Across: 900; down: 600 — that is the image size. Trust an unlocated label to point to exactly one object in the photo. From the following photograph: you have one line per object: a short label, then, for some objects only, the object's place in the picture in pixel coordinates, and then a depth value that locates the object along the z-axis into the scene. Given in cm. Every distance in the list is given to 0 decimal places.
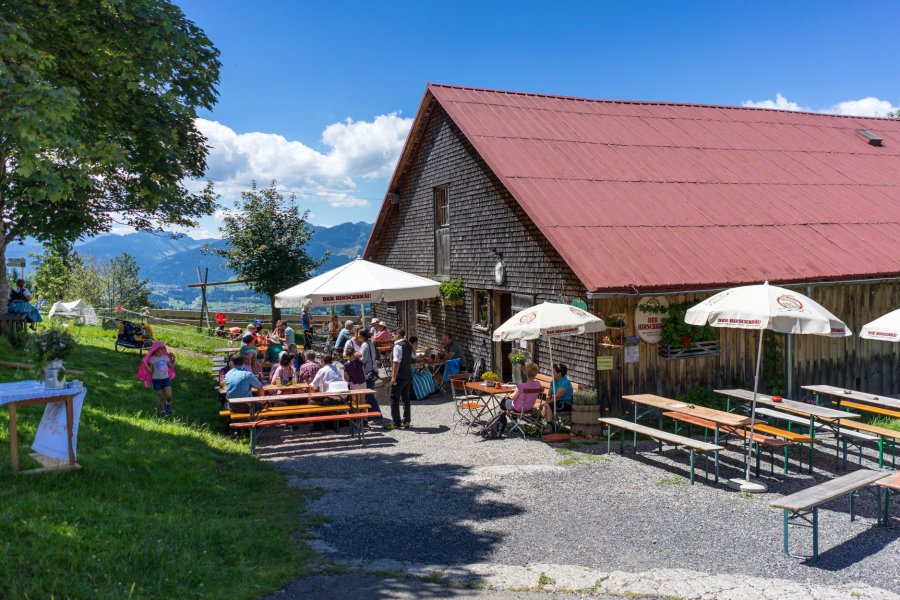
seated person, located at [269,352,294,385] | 1296
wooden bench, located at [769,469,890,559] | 628
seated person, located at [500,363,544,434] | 1119
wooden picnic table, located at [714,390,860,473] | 945
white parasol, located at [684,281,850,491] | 811
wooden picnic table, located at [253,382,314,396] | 1177
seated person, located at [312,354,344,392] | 1174
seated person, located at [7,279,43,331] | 1580
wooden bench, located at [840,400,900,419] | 1039
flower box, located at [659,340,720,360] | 1227
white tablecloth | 714
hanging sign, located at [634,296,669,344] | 1206
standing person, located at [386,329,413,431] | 1214
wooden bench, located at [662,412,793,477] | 876
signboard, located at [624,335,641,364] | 1202
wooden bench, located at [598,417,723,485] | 859
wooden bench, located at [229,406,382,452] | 1041
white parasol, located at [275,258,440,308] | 1452
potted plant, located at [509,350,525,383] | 1372
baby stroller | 1786
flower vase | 726
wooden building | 1234
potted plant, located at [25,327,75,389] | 727
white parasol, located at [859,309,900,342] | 975
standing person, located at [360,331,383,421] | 1441
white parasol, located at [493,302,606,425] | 1052
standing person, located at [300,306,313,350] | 2134
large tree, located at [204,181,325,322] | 2867
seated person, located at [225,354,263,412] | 1105
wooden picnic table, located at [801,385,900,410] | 1043
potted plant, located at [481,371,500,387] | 1237
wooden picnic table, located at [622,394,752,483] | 903
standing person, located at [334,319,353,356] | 1783
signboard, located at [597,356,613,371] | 1195
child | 1168
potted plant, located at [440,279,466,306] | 1711
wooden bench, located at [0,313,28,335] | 1445
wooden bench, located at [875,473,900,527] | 689
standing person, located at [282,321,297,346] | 1830
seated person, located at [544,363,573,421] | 1146
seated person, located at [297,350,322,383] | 1271
